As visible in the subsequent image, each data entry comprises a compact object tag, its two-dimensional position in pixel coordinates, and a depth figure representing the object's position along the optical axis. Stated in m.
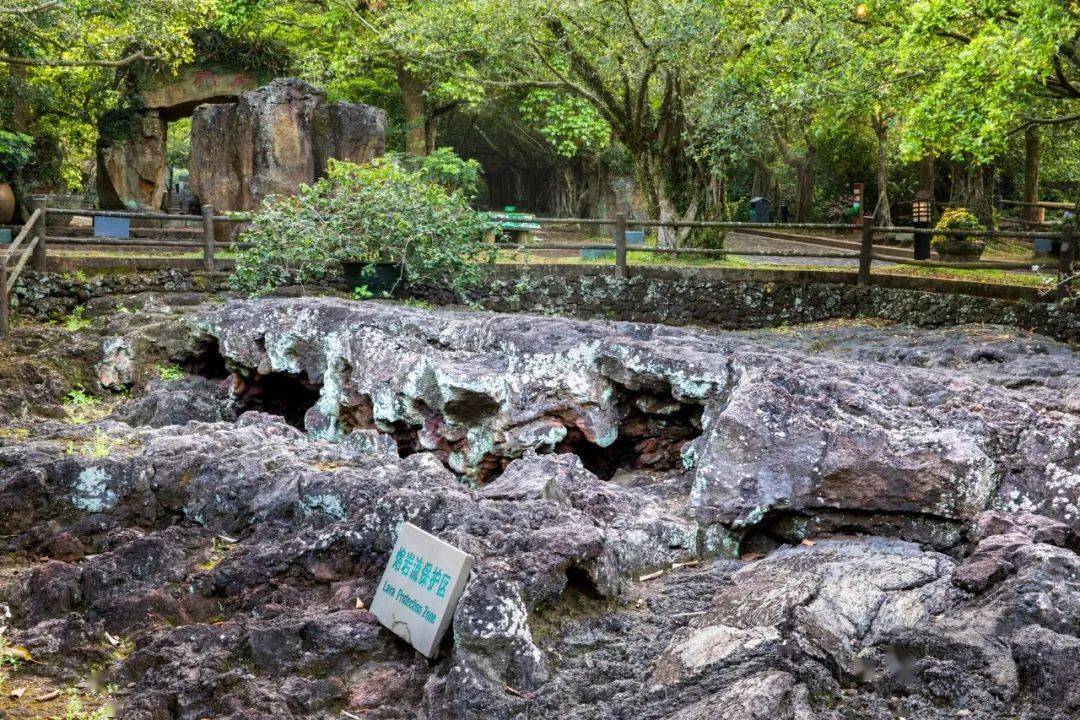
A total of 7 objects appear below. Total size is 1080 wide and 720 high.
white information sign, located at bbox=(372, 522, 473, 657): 4.54
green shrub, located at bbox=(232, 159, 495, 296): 13.82
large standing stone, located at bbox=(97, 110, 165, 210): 22.86
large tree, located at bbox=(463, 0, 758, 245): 16.84
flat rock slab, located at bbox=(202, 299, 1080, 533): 5.98
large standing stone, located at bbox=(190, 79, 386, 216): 19.11
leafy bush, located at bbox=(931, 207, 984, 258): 18.06
